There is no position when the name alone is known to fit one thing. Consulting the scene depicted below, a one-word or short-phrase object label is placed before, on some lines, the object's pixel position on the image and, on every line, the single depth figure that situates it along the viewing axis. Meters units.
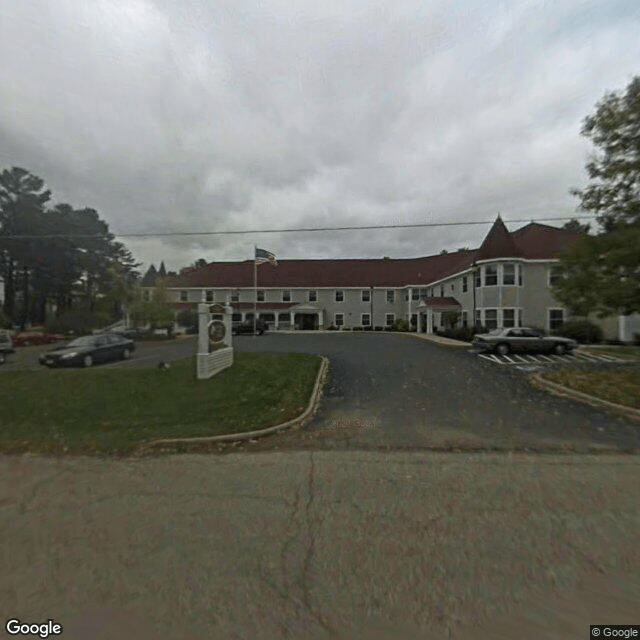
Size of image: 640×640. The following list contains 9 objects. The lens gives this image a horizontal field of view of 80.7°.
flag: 33.84
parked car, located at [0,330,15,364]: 16.17
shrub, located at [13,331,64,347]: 24.52
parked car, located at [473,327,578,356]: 17.72
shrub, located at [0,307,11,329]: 28.12
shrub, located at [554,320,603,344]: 23.41
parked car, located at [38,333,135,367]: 14.38
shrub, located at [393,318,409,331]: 40.84
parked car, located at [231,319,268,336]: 36.12
